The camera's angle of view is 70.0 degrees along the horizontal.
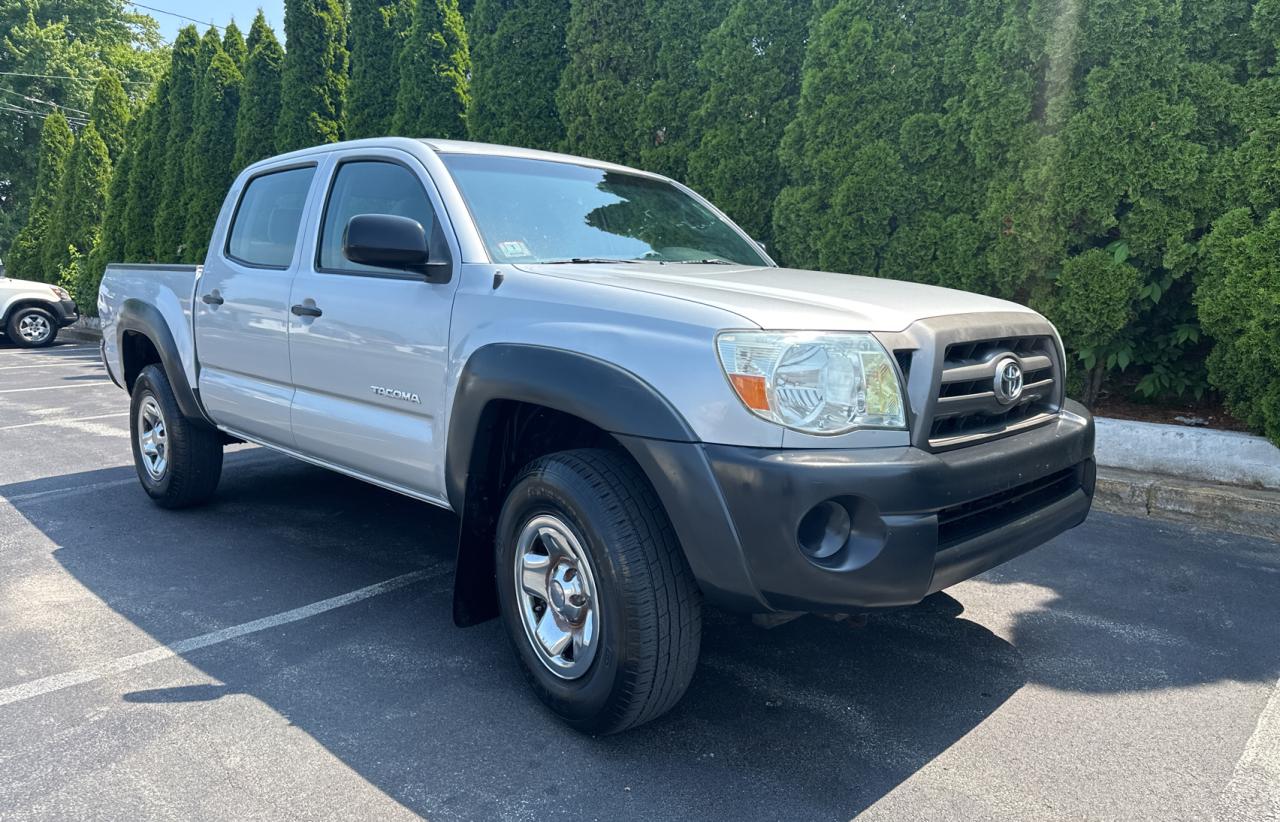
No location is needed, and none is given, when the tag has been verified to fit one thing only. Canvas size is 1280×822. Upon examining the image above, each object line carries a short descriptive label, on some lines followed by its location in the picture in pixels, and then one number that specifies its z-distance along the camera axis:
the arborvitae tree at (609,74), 8.81
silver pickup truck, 2.42
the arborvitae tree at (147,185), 16.89
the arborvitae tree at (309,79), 13.49
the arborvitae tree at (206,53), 15.95
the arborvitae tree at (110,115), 20.86
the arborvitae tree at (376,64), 12.21
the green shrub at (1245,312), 5.15
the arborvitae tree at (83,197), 20.28
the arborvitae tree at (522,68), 9.92
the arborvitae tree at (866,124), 6.79
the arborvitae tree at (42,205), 22.31
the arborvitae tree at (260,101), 14.16
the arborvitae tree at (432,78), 11.38
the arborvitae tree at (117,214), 17.38
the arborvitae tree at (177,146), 16.12
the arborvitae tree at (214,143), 15.31
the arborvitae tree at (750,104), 7.76
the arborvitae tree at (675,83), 8.38
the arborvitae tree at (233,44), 15.86
